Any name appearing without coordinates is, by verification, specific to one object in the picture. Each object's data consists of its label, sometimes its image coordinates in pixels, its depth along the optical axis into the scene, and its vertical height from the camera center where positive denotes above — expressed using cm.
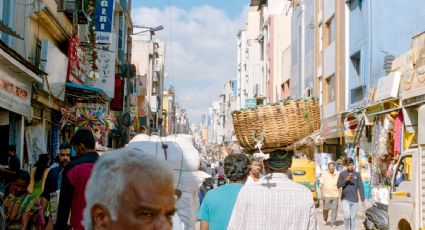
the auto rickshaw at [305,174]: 2272 -60
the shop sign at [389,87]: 2003 +222
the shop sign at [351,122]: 2583 +140
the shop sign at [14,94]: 1215 +116
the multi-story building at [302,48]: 3703 +653
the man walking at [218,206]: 590 -46
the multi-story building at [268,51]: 5263 +980
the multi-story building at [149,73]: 6262 +830
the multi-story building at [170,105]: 12212 +969
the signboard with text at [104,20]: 2383 +485
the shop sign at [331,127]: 3002 +142
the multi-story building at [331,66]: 2941 +433
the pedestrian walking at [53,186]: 734 -41
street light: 5437 +1128
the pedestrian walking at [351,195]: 1375 -79
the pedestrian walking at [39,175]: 997 -35
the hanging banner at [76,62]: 1917 +286
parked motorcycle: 1290 -118
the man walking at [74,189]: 493 -28
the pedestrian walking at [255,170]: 685 -15
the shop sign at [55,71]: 1639 +208
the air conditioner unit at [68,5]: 1872 +419
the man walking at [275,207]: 507 -39
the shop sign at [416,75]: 1758 +232
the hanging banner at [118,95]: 3456 +309
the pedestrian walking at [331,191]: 1598 -81
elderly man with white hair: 236 -15
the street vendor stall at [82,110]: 1922 +141
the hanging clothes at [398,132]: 1950 +77
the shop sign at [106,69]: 2453 +322
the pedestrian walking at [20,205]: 773 -63
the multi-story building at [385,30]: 2519 +489
